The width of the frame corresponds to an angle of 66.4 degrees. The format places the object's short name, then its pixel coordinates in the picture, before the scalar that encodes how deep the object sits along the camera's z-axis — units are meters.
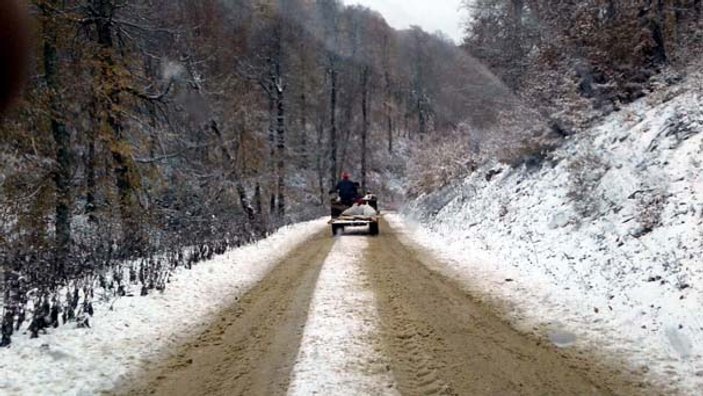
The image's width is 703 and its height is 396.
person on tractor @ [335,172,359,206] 20.83
